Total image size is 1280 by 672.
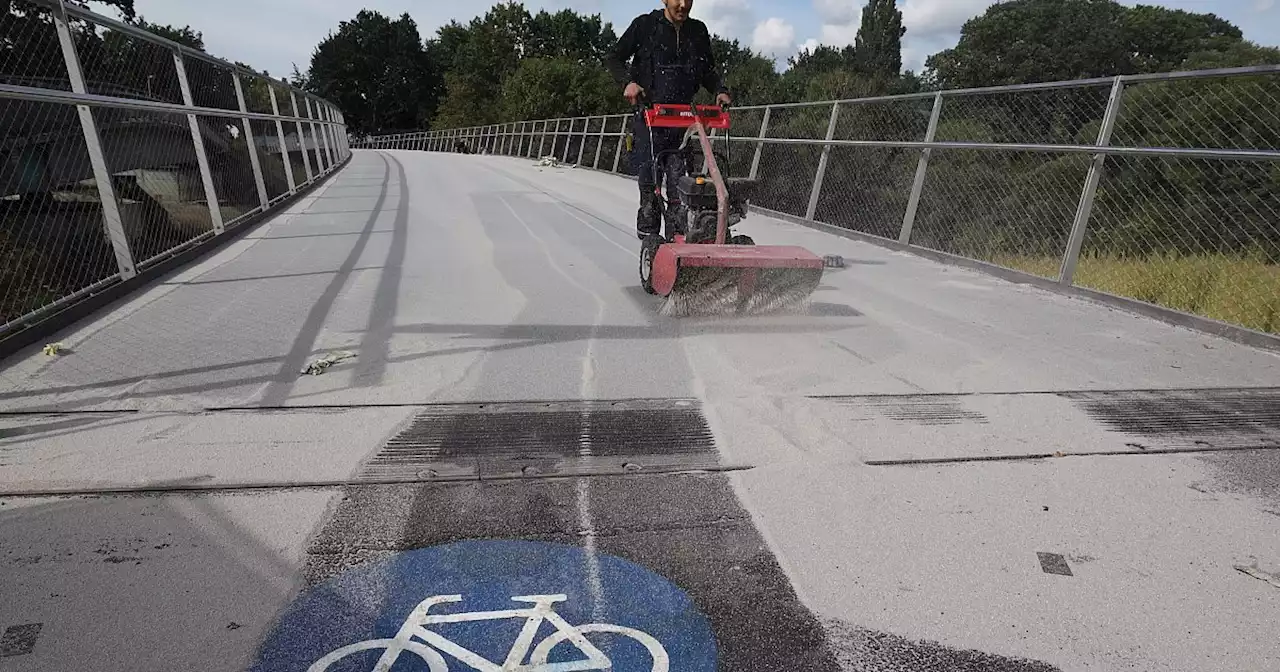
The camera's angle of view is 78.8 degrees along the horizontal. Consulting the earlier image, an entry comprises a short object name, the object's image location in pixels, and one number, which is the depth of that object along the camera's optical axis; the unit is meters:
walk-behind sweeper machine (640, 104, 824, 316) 4.35
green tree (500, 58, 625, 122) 43.41
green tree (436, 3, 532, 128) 64.25
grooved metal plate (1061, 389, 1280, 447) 3.00
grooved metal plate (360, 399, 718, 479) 2.64
